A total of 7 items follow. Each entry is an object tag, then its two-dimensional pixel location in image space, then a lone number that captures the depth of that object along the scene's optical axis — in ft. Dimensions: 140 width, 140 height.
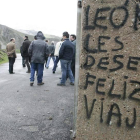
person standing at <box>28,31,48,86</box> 25.81
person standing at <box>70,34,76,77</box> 30.30
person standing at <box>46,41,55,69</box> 46.10
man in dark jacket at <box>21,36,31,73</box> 37.85
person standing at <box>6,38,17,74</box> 37.52
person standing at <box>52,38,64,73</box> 35.40
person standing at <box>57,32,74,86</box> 25.53
